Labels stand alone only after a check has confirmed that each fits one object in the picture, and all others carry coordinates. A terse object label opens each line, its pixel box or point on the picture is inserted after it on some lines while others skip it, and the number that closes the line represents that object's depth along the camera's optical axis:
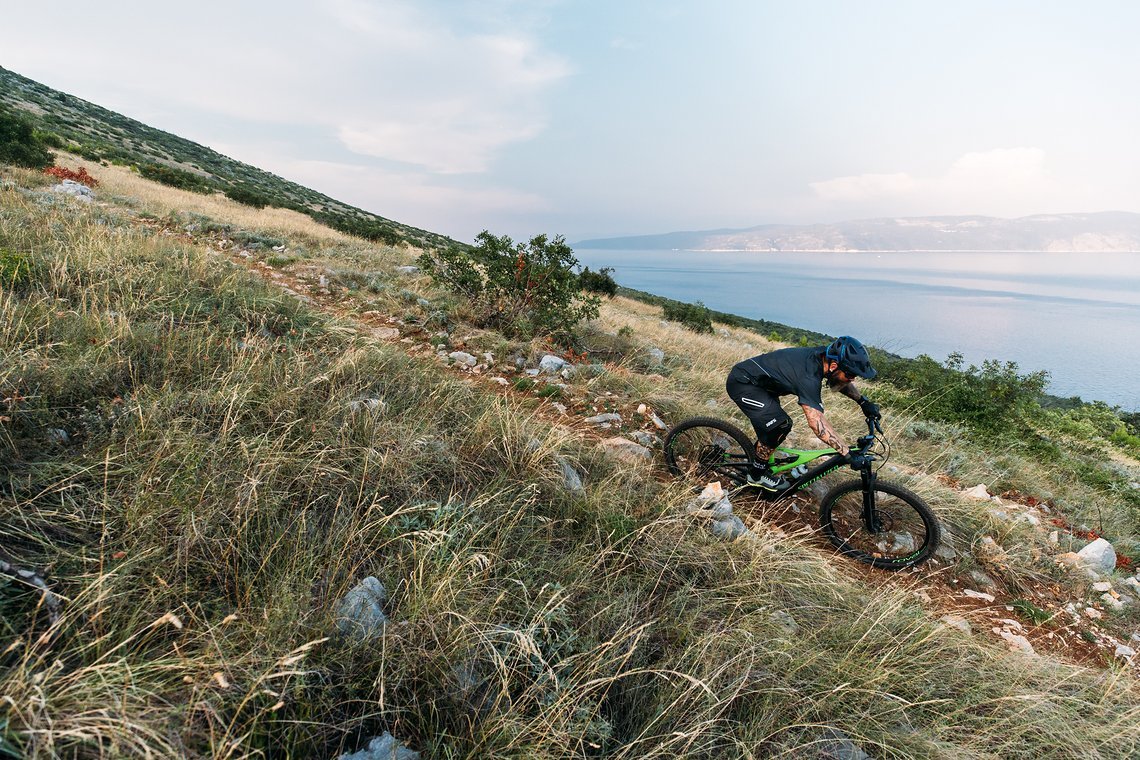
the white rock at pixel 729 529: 3.74
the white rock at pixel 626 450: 4.85
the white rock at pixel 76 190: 11.00
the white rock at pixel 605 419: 5.81
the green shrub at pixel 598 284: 21.41
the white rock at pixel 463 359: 6.84
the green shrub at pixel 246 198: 23.00
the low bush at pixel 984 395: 9.18
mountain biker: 4.30
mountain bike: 4.45
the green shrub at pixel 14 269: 4.13
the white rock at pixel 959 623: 3.59
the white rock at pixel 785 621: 2.79
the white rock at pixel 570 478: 3.73
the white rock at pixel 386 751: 1.68
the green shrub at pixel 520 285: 8.52
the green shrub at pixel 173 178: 22.07
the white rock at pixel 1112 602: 4.58
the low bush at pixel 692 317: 20.62
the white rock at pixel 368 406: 3.64
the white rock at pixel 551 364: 7.04
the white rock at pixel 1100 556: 4.98
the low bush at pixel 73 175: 13.31
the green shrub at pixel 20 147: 12.83
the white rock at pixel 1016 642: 3.81
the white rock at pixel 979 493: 6.07
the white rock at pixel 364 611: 2.00
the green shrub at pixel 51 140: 19.43
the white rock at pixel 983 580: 4.66
